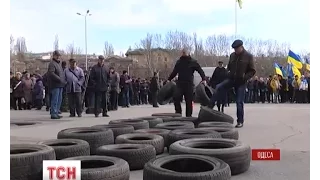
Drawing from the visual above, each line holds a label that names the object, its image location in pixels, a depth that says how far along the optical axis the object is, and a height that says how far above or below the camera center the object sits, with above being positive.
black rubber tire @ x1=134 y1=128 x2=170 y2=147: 6.09 -0.71
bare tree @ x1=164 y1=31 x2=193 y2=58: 51.24 +6.34
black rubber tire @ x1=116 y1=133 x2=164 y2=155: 5.56 -0.75
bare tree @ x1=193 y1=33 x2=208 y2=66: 51.38 +5.06
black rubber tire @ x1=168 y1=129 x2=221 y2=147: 5.77 -0.69
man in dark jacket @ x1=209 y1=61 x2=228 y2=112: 12.70 +0.47
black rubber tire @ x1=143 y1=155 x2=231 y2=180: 3.65 -0.81
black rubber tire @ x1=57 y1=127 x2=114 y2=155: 5.74 -0.71
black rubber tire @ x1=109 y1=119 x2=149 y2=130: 7.10 -0.64
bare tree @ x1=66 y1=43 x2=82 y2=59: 48.60 +4.95
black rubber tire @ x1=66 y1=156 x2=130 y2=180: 3.83 -0.83
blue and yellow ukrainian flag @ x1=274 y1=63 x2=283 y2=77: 26.70 +1.35
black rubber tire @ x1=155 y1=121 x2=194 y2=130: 6.82 -0.66
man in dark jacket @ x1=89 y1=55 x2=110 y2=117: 11.82 +0.16
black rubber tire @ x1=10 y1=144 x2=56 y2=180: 4.04 -0.80
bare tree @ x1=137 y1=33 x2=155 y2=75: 62.03 +6.22
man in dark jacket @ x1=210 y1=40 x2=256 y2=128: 8.39 +0.39
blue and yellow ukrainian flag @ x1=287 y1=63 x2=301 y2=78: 24.22 +1.22
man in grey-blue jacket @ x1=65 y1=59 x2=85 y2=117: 11.97 +0.07
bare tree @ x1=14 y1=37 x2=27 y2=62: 37.95 +3.59
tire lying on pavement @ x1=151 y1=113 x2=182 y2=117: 9.27 -0.62
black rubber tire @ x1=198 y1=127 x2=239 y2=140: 6.20 -0.70
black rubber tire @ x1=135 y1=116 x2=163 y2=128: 7.83 -0.65
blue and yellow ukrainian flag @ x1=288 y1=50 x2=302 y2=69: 24.83 +1.90
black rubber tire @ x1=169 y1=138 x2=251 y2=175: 4.61 -0.77
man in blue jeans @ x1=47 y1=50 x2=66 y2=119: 10.93 +0.29
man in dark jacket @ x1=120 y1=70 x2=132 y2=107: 17.72 +0.05
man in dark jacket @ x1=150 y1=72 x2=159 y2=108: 17.58 +0.10
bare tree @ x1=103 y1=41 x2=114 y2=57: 61.10 +6.13
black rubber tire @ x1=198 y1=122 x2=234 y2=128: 7.06 -0.66
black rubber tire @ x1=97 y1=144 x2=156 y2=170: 4.89 -0.83
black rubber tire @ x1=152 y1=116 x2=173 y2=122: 8.17 -0.64
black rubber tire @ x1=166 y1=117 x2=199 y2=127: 8.00 -0.63
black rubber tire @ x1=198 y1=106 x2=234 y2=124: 7.89 -0.55
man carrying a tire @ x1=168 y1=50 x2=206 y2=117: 9.58 +0.35
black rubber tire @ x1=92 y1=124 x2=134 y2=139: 6.45 -0.69
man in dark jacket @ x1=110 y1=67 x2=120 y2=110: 14.73 -0.04
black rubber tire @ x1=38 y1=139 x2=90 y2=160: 4.94 -0.77
